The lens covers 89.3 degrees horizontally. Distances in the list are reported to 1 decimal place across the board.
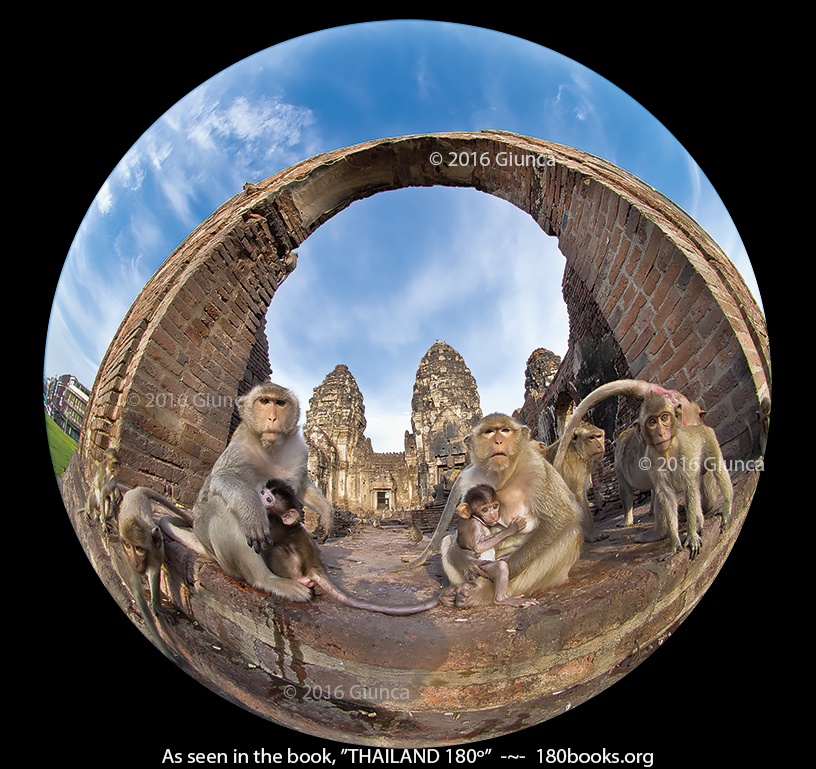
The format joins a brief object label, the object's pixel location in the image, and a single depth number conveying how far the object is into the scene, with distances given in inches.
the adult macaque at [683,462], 69.1
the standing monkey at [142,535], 72.5
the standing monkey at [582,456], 73.9
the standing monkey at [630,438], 70.4
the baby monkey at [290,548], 65.7
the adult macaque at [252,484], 64.9
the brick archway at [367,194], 70.9
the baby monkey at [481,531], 65.4
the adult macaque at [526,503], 65.6
